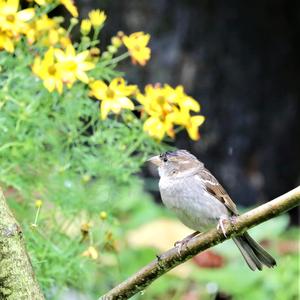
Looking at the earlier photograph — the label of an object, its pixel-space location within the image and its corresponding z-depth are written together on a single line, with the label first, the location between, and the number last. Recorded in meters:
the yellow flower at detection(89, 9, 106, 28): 6.09
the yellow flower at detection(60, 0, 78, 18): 5.82
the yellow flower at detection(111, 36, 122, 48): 6.29
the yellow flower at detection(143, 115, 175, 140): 5.97
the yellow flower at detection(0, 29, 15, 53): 5.44
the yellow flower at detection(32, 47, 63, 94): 5.65
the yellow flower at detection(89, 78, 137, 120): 5.80
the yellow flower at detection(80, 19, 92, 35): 6.06
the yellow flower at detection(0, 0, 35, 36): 5.43
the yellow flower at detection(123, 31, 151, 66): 6.15
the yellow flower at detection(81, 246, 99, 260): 5.79
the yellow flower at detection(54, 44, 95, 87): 5.68
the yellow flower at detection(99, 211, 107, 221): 6.21
